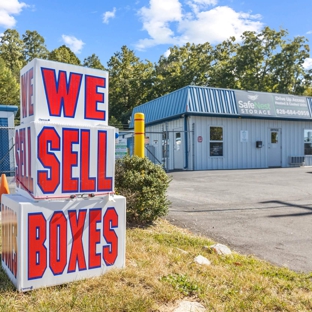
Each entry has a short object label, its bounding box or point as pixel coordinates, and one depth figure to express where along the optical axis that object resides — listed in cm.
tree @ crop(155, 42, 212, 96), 3619
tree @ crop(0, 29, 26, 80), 4188
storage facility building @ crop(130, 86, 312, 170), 1797
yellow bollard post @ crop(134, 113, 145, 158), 615
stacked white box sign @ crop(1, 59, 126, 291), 301
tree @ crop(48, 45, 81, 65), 4325
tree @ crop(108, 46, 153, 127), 3756
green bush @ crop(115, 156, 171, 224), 541
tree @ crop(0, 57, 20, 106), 3011
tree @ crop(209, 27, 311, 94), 3484
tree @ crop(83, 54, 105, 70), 4638
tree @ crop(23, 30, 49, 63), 4803
